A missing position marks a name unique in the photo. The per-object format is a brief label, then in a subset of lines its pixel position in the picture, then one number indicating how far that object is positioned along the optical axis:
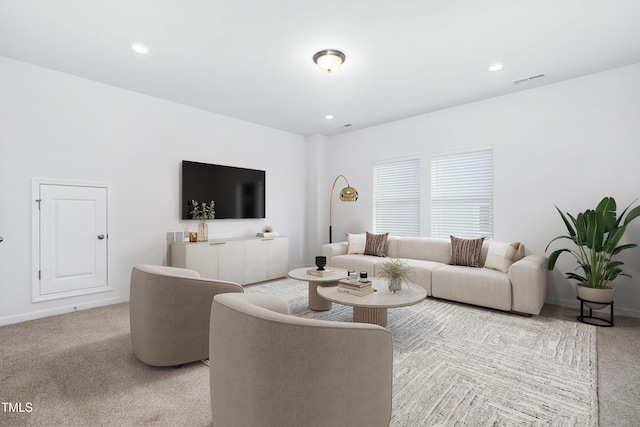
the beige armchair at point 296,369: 1.18
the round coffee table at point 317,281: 3.40
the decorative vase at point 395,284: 2.99
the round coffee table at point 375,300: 2.62
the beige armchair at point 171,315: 2.20
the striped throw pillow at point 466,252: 4.13
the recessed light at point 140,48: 2.97
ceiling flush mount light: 3.06
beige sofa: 3.34
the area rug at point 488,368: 1.77
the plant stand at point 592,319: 3.17
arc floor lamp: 4.81
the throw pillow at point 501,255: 3.79
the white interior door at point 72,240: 3.45
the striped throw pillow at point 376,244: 5.12
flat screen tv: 4.60
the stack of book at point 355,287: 2.87
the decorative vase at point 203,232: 4.59
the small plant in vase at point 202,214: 4.60
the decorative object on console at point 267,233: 5.34
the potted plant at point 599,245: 3.14
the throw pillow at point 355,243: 5.29
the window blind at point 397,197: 5.31
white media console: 4.27
